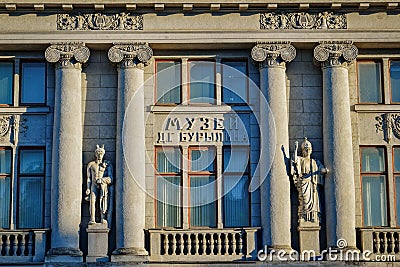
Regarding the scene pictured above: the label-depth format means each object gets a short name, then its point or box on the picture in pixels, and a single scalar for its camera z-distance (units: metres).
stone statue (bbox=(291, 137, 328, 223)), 29.80
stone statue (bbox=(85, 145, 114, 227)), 29.69
